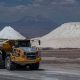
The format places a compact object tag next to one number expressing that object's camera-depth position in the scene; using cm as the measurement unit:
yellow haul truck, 3641
